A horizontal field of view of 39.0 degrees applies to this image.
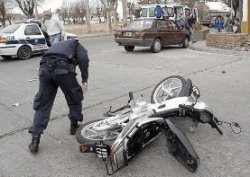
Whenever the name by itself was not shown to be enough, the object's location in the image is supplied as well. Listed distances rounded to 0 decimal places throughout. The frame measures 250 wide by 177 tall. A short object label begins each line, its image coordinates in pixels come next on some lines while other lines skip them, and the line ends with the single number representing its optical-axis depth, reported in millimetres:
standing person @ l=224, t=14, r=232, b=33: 19830
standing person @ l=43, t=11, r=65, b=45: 10688
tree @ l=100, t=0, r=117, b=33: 36044
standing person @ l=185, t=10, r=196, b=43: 17872
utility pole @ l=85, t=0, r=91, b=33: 33031
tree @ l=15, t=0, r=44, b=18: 44412
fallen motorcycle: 3846
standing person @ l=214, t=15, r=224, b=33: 22250
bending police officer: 4473
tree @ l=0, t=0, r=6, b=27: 43153
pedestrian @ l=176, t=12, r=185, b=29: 19852
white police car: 13297
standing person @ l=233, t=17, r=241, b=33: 17881
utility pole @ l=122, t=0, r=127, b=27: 32000
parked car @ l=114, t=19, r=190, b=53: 14312
